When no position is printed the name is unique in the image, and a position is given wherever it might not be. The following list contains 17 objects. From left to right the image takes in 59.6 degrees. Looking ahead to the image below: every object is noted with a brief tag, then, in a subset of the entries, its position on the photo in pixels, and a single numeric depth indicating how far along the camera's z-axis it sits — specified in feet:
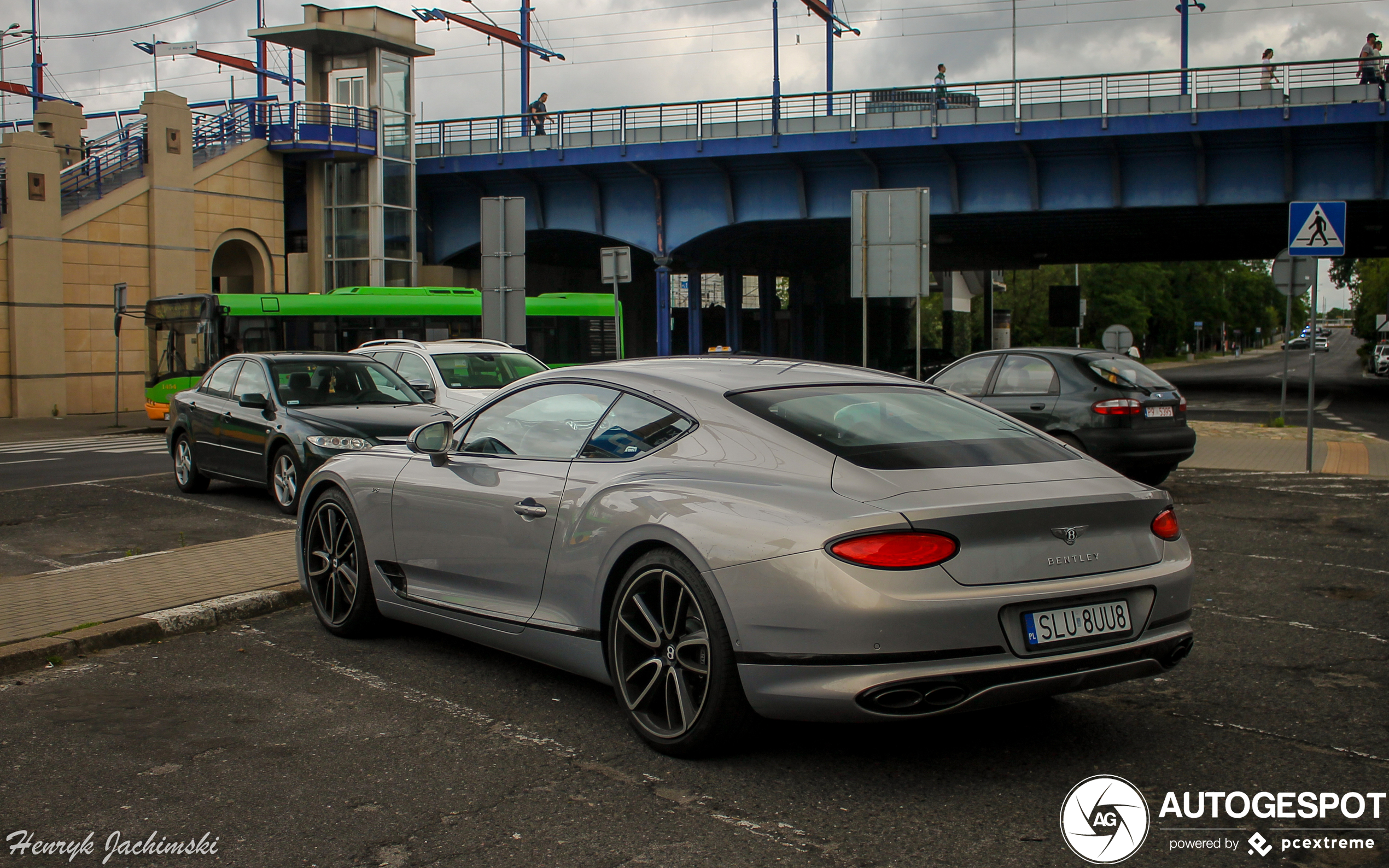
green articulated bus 76.07
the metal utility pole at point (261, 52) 188.96
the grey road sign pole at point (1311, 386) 46.64
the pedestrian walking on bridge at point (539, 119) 113.50
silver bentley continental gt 12.03
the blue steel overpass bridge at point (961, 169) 89.45
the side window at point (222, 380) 39.63
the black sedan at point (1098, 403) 37.99
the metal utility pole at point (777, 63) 160.45
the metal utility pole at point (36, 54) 188.85
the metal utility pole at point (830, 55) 158.92
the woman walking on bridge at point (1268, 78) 86.99
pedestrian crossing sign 46.60
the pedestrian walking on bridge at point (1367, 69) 83.92
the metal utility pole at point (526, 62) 170.98
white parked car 47.26
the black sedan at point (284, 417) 34.99
